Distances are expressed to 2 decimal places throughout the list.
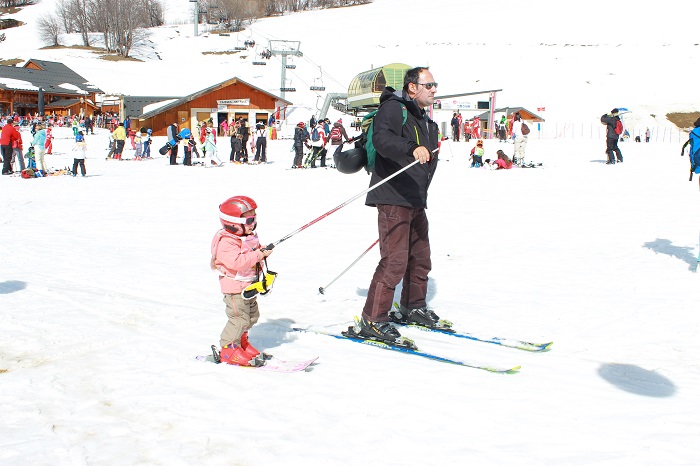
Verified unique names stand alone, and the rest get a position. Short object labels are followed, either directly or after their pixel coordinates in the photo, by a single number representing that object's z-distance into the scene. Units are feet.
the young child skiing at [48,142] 70.28
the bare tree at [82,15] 286.25
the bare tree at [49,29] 284.26
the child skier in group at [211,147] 70.90
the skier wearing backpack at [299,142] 67.72
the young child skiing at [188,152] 72.78
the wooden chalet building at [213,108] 131.75
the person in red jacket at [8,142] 57.16
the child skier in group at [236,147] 77.46
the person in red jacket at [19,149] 58.75
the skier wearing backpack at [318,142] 67.27
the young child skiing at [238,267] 12.62
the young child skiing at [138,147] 80.43
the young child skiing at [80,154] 57.26
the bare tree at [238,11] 313.94
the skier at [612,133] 62.69
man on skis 14.57
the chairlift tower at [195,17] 289.99
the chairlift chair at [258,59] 192.46
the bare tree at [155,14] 335.47
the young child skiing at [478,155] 64.59
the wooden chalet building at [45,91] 158.40
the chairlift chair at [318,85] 160.85
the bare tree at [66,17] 304.30
